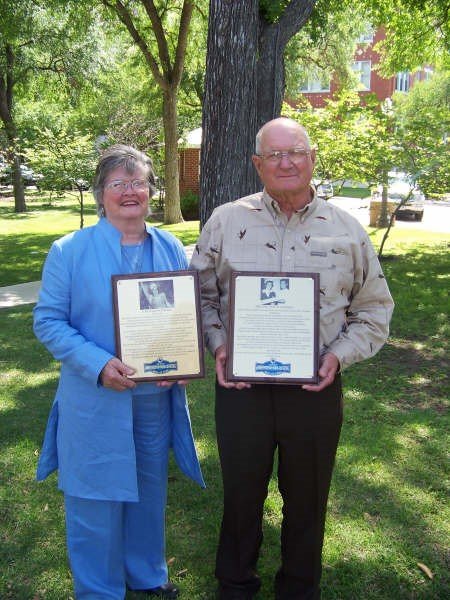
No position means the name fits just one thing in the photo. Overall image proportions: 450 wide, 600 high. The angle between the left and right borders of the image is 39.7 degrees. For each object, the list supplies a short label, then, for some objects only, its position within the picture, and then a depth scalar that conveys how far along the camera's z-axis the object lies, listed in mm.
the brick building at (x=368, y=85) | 46062
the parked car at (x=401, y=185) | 12219
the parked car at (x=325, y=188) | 12359
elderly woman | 2576
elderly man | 2584
